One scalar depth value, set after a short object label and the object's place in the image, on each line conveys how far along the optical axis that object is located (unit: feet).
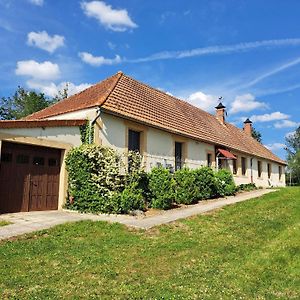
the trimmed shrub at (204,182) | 59.36
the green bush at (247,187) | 87.24
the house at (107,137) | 43.09
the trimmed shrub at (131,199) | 43.29
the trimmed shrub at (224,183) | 66.08
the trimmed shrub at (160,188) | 48.98
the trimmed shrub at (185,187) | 54.95
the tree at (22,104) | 161.27
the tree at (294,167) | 197.47
